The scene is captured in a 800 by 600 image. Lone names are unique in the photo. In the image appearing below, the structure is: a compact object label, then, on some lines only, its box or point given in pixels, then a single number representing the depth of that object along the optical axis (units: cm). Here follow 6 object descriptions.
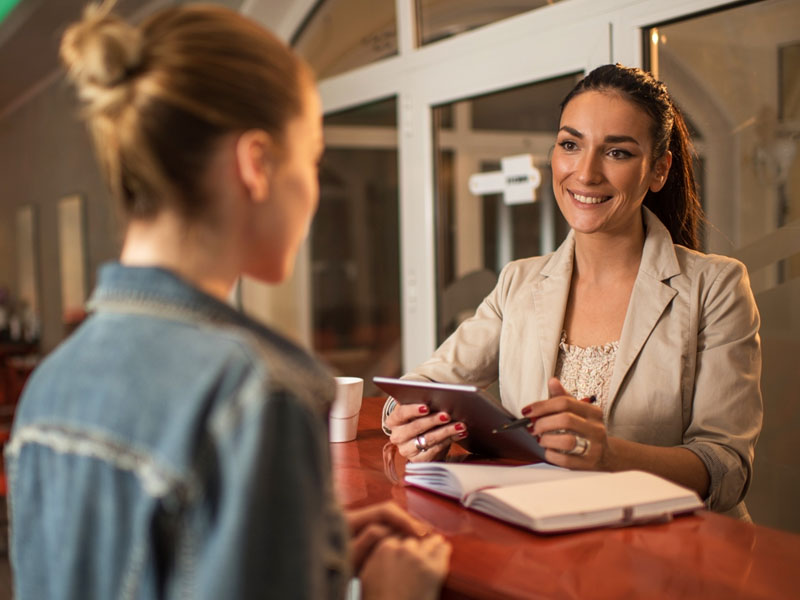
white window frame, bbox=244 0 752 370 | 277
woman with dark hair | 163
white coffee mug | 174
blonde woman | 66
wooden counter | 95
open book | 113
